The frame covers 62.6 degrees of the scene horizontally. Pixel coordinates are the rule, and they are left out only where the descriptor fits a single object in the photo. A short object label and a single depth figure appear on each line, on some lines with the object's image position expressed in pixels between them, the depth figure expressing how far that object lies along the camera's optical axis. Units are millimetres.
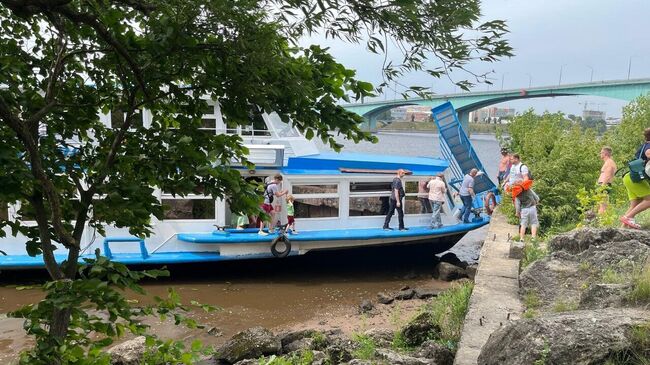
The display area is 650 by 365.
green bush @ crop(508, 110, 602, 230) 10211
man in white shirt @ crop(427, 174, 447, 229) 11023
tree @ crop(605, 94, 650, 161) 13288
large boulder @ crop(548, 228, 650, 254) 5629
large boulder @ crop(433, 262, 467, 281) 11109
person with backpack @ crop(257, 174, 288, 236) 9899
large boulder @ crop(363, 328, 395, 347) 6245
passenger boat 9969
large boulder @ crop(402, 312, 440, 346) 5934
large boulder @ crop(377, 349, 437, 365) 4551
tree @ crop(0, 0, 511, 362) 2076
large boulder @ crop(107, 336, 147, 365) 6161
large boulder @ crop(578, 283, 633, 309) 3861
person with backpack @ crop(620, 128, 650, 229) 6496
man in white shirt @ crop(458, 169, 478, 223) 11703
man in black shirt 10727
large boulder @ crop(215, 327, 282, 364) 6766
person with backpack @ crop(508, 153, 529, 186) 8766
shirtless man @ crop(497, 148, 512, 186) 13128
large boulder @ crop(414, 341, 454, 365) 4809
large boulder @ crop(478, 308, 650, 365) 3033
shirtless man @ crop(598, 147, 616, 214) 8336
